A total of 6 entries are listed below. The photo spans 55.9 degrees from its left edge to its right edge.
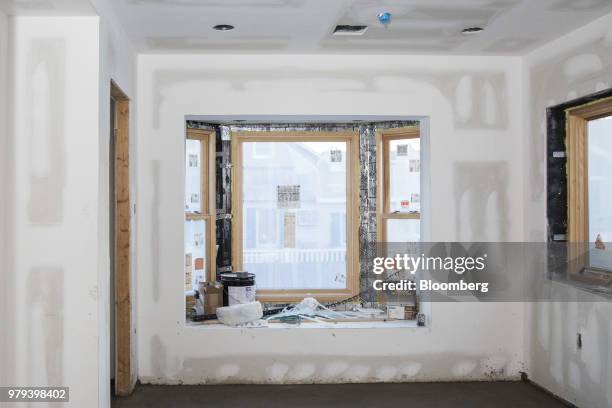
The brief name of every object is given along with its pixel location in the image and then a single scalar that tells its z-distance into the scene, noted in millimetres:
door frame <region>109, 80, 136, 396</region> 4141
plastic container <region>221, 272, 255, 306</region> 5293
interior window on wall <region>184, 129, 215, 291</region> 5555
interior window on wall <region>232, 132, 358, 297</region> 5875
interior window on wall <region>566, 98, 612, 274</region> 3805
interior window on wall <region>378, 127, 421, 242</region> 5723
